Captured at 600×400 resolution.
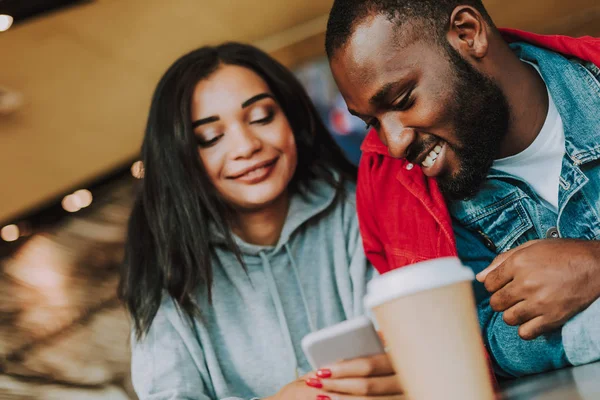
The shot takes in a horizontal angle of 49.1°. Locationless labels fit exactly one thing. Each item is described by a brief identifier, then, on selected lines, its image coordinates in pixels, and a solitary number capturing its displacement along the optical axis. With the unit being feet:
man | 3.70
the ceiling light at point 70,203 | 8.90
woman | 4.80
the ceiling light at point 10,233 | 8.39
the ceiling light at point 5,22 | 7.20
